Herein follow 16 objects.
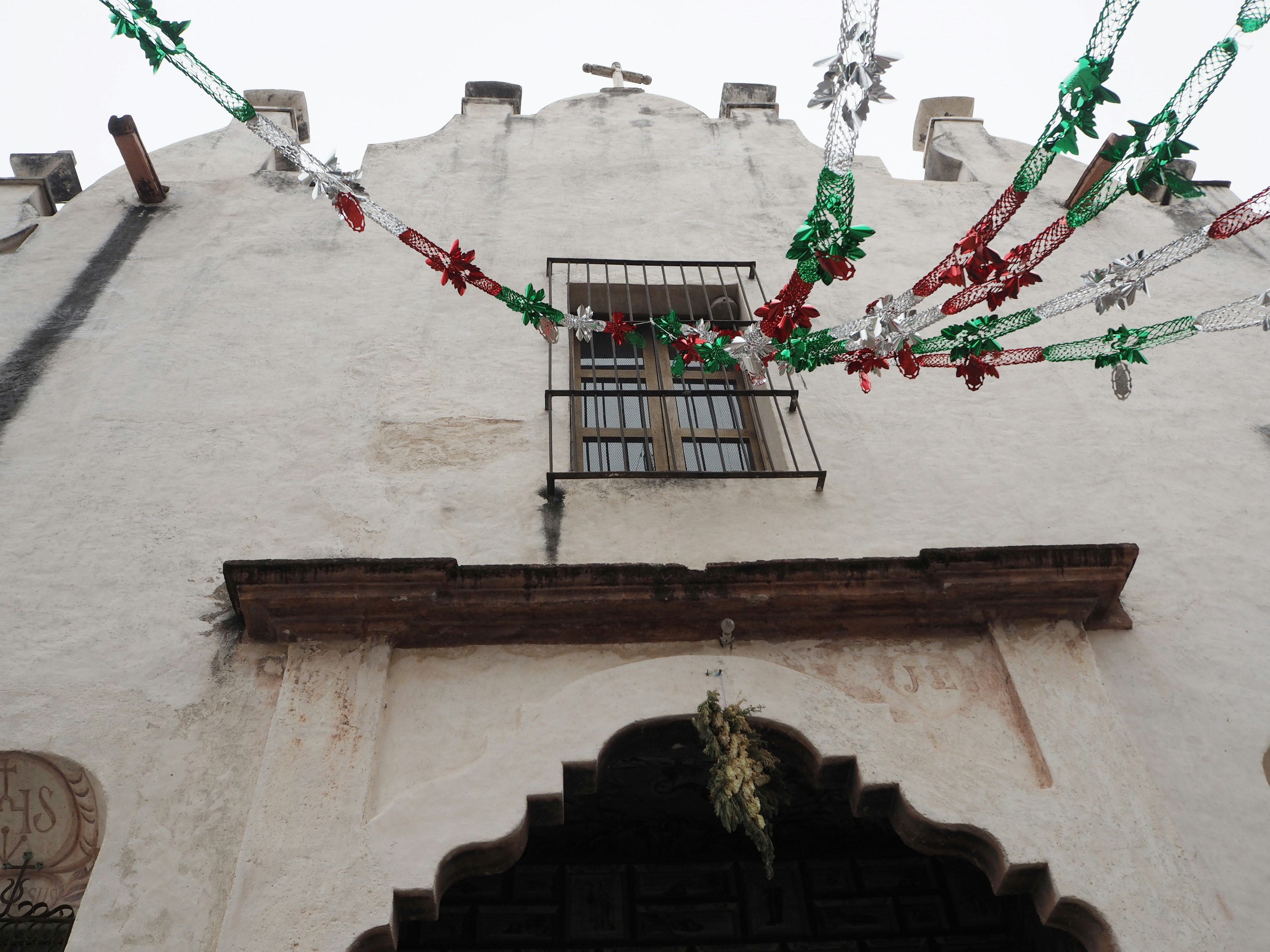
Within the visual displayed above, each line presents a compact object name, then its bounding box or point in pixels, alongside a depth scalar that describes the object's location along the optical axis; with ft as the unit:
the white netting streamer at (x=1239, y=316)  14.01
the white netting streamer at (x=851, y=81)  12.78
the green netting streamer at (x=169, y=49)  15.51
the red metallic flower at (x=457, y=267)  17.51
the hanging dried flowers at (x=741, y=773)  12.34
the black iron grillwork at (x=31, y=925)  12.67
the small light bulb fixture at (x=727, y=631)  14.62
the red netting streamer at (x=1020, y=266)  14.28
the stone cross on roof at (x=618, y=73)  30.17
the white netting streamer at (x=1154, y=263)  13.74
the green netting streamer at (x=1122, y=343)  15.28
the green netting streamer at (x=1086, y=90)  12.48
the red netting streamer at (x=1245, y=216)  12.89
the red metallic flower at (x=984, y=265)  14.05
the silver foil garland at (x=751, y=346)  16.12
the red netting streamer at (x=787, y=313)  15.08
